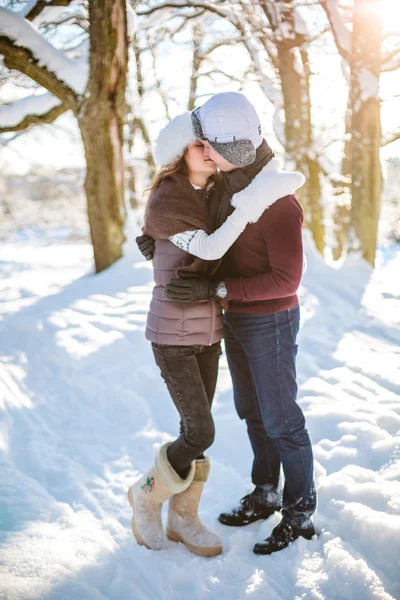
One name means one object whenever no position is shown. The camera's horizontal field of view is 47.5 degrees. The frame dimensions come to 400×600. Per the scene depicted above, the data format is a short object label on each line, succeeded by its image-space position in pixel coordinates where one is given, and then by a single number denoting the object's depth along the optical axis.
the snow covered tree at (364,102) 6.48
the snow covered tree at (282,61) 7.34
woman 2.01
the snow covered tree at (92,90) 5.44
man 1.94
